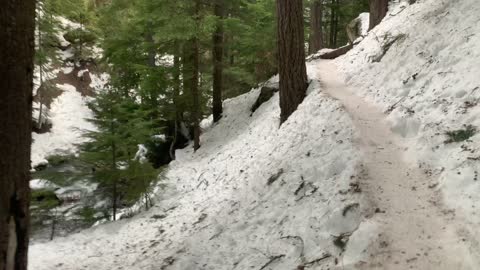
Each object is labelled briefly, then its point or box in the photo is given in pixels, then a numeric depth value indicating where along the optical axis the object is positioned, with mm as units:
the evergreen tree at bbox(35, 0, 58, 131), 18716
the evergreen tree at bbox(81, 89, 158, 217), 9219
